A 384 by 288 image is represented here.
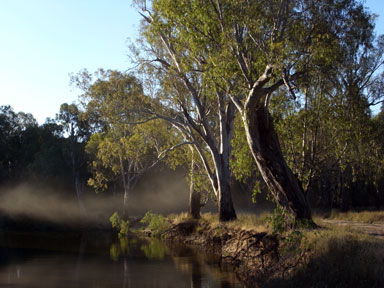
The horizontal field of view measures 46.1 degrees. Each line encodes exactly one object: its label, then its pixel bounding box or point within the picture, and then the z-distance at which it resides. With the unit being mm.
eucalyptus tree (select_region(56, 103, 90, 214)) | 50156
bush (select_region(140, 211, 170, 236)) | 29781
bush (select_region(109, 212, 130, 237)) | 33012
